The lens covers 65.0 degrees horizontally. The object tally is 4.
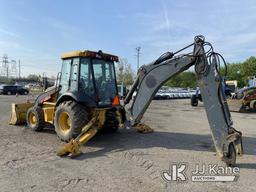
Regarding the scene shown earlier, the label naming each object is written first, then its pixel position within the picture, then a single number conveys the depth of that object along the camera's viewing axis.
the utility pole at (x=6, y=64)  84.65
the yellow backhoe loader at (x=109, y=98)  4.20
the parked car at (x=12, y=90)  30.08
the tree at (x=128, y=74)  41.72
